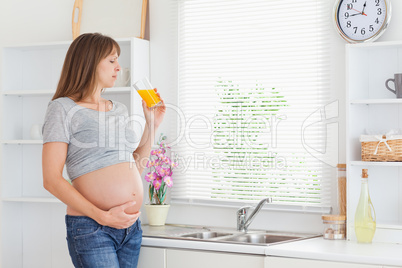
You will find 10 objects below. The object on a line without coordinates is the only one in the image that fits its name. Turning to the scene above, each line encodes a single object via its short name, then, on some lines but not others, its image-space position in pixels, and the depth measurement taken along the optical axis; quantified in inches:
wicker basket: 105.0
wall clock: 110.4
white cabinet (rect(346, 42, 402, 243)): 108.5
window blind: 120.9
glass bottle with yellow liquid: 105.7
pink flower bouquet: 129.0
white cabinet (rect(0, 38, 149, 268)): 143.6
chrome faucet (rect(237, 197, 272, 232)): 121.0
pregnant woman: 88.6
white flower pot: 129.2
